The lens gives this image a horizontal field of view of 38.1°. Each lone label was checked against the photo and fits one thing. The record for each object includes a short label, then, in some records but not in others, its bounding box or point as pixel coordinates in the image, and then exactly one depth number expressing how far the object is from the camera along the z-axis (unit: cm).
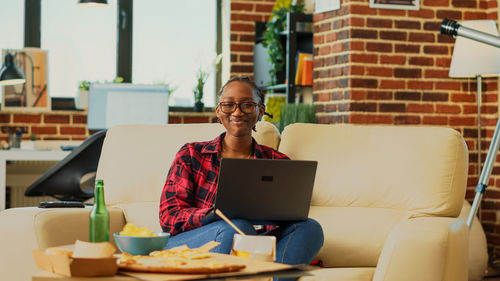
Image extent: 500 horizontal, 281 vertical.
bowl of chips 168
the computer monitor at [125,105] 461
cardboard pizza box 143
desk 449
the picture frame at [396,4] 442
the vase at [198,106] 603
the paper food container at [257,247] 164
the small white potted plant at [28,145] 503
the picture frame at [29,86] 571
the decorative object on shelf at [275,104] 507
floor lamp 410
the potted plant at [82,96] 550
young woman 226
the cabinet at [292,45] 496
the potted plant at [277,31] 513
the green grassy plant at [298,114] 468
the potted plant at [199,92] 602
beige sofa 248
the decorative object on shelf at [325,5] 452
